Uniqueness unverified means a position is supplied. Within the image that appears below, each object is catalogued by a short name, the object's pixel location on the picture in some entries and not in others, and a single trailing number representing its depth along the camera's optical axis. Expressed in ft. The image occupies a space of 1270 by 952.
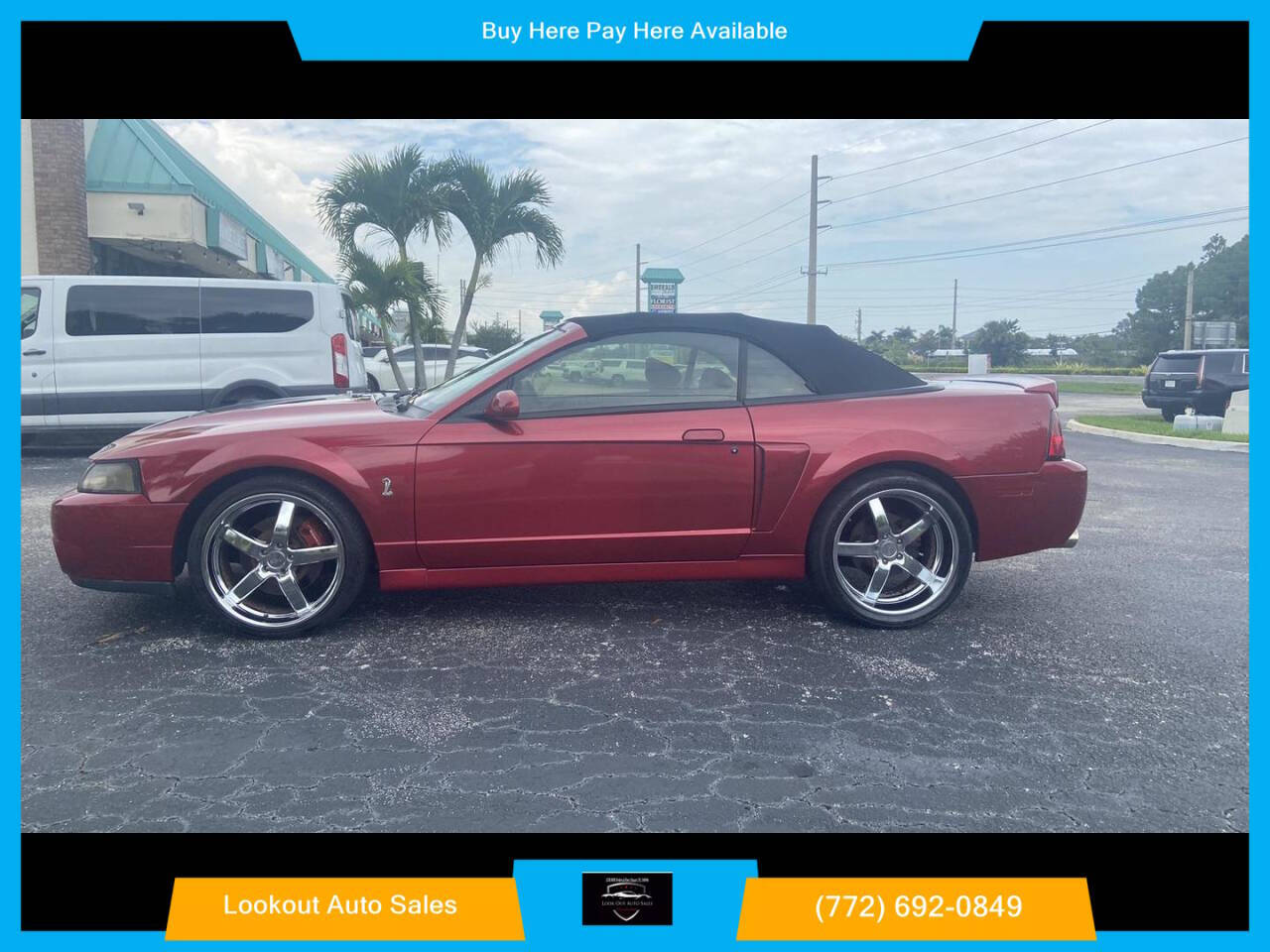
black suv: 51.11
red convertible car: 12.60
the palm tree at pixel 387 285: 33.17
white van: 31.55
